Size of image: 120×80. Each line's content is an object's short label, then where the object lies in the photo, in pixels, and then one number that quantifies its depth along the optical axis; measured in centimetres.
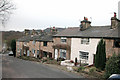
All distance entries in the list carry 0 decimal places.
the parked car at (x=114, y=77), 927
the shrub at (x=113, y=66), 1128
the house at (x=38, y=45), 2867
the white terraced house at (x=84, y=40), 1743
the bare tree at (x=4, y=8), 1775
